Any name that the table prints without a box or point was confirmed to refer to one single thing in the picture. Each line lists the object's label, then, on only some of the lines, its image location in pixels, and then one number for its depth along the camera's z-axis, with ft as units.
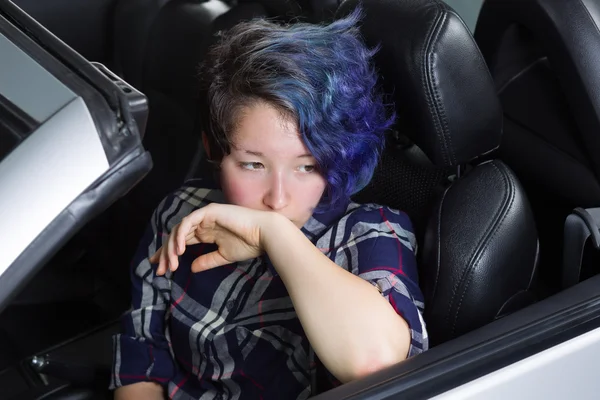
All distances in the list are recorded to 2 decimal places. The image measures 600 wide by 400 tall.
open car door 2.55
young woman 3.77
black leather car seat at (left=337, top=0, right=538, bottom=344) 4.11
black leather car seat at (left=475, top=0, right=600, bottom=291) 4.75
